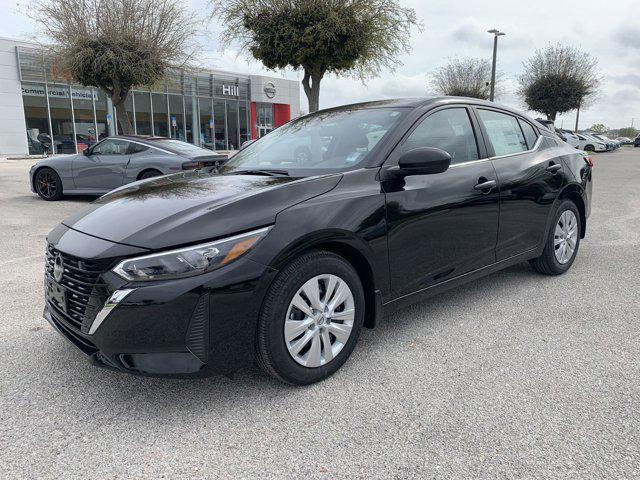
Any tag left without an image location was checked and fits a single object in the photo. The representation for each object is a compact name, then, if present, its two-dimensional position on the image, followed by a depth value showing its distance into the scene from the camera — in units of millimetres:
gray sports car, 9078
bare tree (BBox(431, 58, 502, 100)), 39250
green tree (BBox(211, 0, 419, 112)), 13312
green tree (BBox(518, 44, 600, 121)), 35438
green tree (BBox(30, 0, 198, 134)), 14805
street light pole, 24753
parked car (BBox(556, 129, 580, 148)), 31986
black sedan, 2277
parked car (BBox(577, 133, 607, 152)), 34719
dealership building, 26031
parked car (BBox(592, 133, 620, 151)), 36103
